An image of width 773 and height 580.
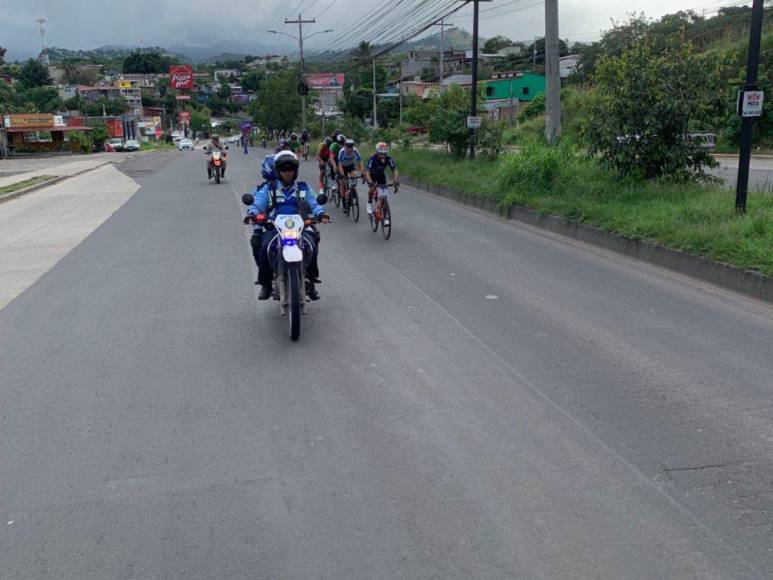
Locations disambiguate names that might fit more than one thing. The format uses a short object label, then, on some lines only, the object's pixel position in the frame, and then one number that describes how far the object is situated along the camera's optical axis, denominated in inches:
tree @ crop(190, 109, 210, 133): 6353.3
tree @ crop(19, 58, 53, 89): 6530.5
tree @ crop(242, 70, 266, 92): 7161.4
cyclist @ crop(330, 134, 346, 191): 695.3
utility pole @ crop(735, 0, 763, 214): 414.3
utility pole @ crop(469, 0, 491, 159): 974.4
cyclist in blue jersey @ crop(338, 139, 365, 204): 678.1
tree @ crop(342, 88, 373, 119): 4015.8
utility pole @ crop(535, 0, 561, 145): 791.7
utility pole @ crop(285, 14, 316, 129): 2481.5
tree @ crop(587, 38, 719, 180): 542.0
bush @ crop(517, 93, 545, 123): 2015.6
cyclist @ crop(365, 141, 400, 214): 579.7
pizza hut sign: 5457.7
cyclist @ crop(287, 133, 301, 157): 754.1
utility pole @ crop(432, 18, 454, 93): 2312.1
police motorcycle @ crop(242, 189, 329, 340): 292.8
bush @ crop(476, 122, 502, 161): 964.6
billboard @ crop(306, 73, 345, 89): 3905.0
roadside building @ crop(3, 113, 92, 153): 3164.4
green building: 2925.7
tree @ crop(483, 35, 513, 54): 5846.5
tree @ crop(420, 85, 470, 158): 1007.6
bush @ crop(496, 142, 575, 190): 681.6
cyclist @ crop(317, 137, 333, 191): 764.7
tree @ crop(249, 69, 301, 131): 3080.7
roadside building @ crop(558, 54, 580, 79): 2944.9
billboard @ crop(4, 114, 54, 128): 3157.0
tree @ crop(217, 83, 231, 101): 7751.0
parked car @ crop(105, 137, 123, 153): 3440.0
